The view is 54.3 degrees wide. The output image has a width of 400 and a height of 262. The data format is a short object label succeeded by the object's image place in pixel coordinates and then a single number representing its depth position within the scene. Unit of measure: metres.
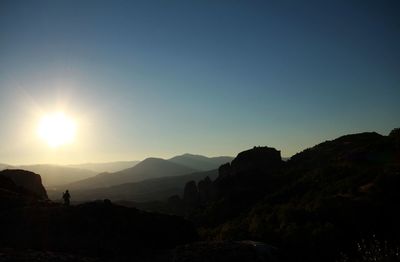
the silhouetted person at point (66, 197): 25.03
